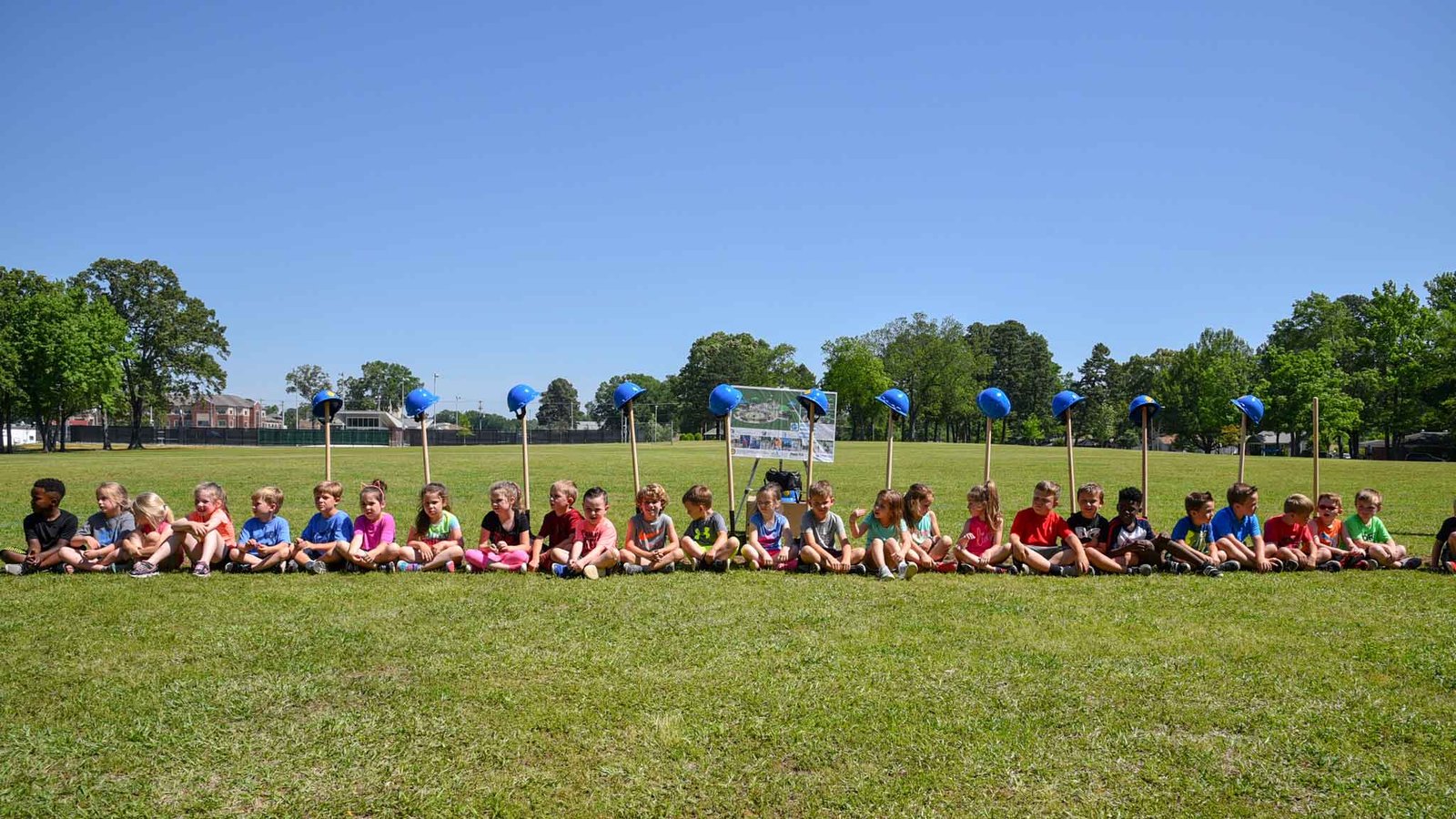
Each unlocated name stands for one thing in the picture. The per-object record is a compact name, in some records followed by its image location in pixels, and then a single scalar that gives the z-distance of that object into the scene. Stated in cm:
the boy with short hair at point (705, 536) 1047
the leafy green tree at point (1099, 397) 10769
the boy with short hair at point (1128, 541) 1044
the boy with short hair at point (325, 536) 1023
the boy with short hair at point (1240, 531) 1049
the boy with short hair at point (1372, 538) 1080
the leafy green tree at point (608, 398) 16650
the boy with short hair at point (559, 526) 1053
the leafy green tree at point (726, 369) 12450
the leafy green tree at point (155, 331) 7706
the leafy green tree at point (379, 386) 18138
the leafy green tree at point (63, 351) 6169
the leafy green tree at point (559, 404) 19338
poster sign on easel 1334
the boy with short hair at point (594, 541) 1002
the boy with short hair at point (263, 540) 1014
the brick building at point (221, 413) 15212
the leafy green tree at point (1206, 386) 8619
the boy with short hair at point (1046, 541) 1026
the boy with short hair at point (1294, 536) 1059
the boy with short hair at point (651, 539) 1034
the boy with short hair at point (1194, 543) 1030
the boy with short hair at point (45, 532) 993
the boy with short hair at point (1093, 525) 1042
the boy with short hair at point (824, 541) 1048
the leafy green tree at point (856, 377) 10619
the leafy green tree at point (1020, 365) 12144
